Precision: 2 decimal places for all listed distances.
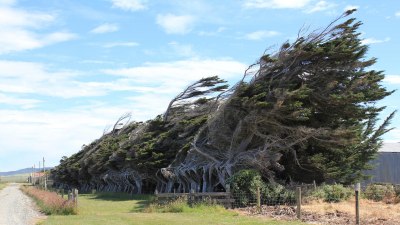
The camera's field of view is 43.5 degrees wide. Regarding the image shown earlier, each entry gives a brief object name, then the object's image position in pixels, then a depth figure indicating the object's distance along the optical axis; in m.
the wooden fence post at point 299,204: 20.02
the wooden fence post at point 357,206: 17.30
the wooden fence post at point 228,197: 27.01
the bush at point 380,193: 28.22
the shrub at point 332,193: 27.42
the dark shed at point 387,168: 45.00
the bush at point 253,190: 27.48
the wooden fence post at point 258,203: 24.32
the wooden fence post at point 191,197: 27.43
